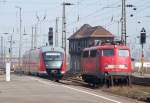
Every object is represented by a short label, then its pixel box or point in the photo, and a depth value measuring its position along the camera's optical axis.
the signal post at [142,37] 44.81
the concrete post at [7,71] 43.03
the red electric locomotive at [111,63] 36.50
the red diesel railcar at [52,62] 54.88
